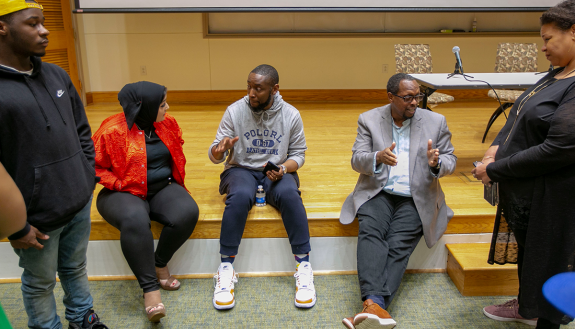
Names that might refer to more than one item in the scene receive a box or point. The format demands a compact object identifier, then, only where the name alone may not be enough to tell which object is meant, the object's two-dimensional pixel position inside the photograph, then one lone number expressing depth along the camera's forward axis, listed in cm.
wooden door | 470
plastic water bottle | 244
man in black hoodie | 144
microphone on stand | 331
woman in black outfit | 152
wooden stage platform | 242
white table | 308
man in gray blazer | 211
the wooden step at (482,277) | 224
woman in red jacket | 200
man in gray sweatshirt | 221
